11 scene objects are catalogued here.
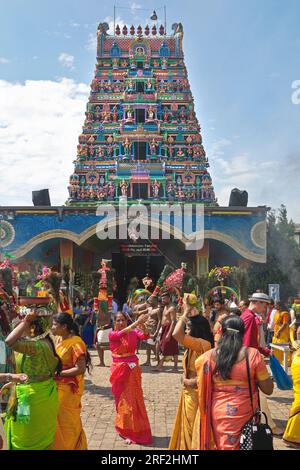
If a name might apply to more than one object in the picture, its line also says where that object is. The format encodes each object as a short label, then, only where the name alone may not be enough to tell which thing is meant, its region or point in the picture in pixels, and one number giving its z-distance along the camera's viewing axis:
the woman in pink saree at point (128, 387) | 5.43
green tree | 22.34
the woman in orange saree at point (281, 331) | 9.99
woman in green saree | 3.72
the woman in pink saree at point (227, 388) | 3.24
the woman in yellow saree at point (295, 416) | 5.24
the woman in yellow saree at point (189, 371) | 4.12
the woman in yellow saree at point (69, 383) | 4.27
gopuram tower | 26.39
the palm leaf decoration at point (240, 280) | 17.31
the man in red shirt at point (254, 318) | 5.20
